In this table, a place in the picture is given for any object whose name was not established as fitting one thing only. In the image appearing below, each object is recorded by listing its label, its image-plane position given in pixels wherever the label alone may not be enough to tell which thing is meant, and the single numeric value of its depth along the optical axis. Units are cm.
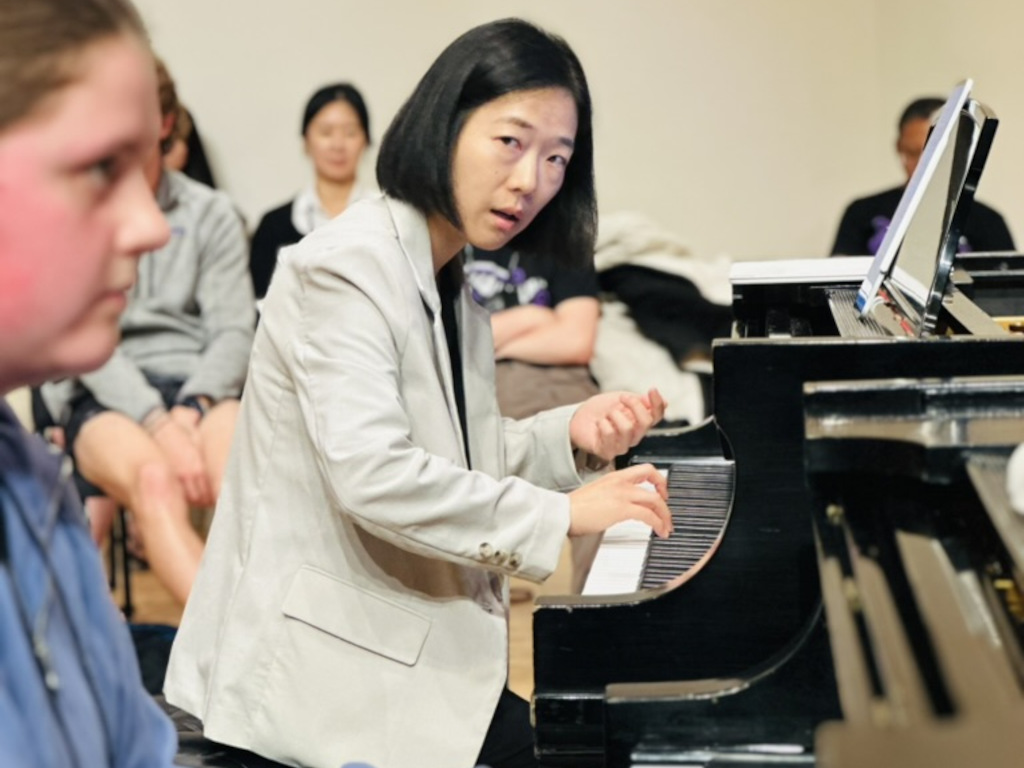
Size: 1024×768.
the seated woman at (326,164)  740
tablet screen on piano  402
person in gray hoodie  555
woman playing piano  396
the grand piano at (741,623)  370
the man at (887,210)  708
